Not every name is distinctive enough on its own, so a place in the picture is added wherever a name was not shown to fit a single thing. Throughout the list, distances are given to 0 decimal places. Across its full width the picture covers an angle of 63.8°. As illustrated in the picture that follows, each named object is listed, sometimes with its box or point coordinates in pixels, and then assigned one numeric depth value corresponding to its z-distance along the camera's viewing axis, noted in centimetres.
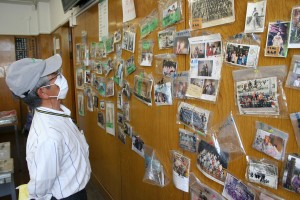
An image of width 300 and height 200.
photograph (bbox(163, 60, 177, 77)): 130
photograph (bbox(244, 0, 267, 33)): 83
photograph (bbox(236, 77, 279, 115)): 83
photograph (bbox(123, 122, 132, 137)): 191
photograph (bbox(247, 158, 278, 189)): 85
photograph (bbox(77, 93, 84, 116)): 310
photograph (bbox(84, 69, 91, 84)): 272
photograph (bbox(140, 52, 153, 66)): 151
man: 122
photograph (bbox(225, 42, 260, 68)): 87
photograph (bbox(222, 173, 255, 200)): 95
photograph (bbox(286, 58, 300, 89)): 75
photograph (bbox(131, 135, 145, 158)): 175
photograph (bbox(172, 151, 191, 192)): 129
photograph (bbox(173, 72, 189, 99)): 122
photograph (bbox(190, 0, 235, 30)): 96
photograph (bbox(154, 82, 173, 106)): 136
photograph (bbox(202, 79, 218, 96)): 105
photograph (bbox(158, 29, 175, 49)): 129
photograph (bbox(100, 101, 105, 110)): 242
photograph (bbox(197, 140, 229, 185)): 106
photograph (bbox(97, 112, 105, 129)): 246
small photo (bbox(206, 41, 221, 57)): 101
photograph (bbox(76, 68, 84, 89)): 298
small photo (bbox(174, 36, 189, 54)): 119
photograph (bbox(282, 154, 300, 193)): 78
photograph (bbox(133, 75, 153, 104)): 155
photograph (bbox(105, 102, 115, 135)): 222
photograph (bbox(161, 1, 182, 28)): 122
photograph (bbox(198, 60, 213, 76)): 106
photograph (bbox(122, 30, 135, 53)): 171
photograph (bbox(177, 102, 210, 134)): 113
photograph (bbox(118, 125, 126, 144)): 203
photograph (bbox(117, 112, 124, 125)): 204
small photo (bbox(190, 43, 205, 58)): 110
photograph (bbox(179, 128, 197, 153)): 122
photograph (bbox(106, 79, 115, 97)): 215
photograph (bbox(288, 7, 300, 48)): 73
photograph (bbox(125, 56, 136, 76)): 175
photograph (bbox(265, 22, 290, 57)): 77
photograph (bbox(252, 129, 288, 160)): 82
